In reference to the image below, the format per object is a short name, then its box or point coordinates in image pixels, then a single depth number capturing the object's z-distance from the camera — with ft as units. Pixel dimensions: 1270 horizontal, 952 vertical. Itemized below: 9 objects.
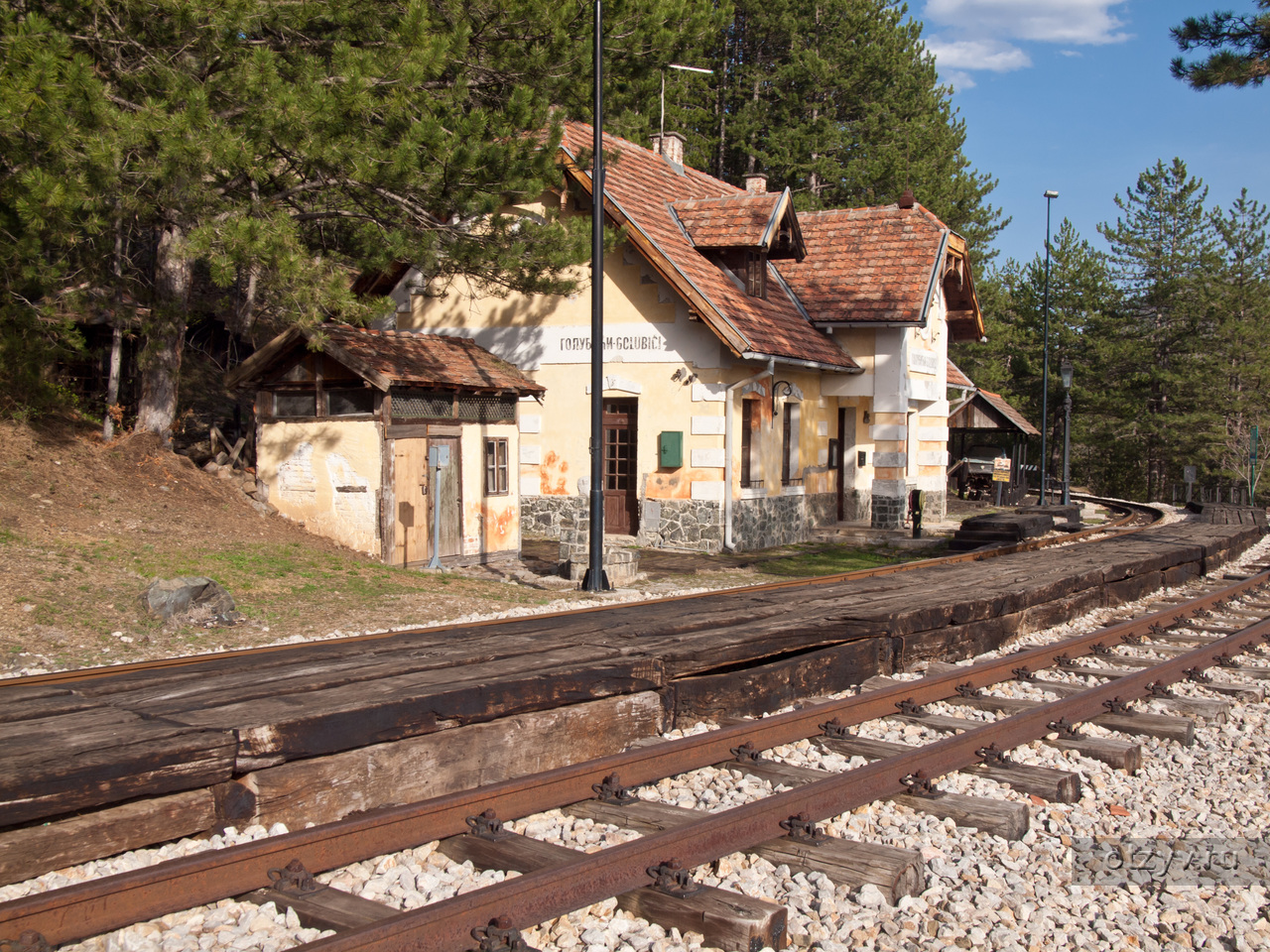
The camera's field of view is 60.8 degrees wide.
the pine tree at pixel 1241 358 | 154.40
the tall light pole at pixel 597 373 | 44.11
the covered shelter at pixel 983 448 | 125.18
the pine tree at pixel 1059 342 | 174.91
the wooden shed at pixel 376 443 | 50.78
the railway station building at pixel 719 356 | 63.93
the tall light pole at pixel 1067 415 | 101.45
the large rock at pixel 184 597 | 33.96
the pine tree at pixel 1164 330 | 161.68
